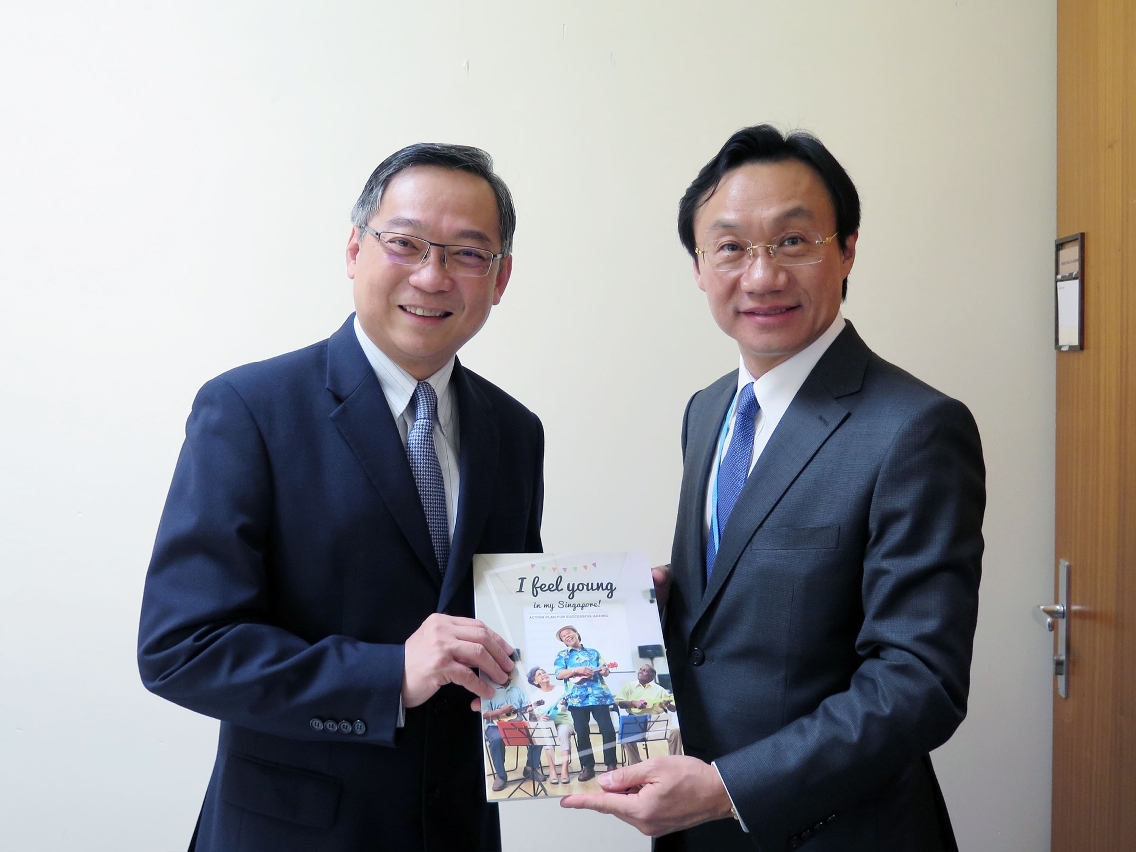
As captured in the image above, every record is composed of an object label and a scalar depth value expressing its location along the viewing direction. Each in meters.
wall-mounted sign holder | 2.11
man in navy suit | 1.33
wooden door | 1.88
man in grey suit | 1.29
